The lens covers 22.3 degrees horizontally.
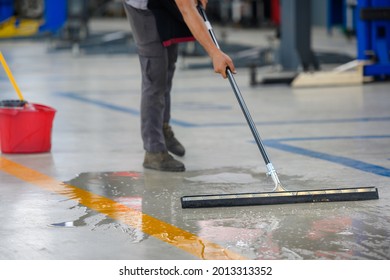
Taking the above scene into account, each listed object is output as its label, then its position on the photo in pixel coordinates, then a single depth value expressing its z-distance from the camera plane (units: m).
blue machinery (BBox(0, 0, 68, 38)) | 19.88
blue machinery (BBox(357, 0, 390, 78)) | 11.44
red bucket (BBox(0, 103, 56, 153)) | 6.56
